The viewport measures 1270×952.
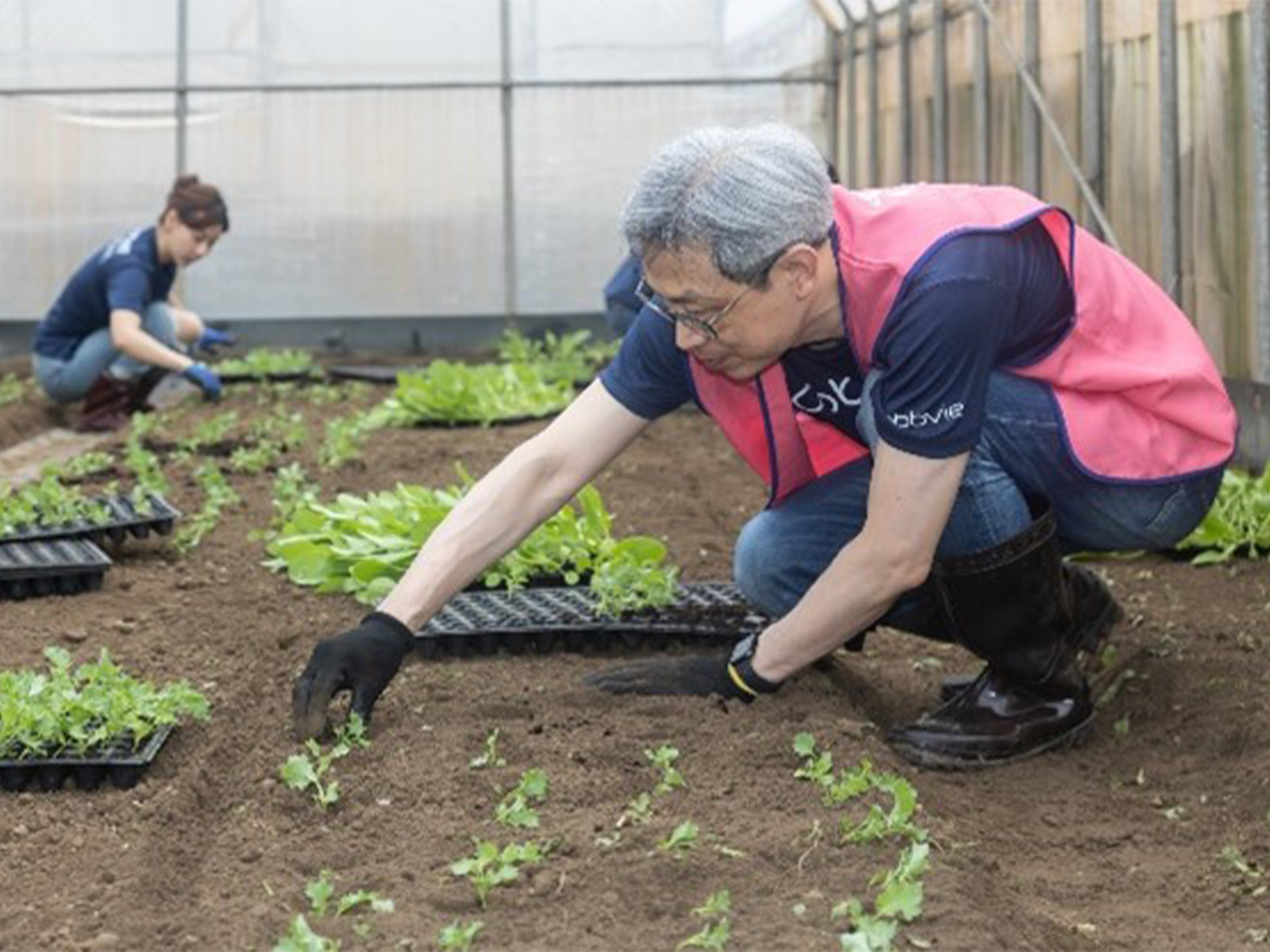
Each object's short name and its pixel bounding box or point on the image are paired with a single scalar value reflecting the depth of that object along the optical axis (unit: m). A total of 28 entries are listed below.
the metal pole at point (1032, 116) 10.20
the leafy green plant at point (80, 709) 3.71
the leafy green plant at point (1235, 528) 5.85
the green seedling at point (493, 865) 3.03
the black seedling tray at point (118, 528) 5.97
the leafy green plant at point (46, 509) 6.10
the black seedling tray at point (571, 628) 4.74
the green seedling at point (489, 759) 3.72
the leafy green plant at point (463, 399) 9.41
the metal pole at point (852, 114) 14.62
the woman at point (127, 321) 9.64
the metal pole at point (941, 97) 12.14
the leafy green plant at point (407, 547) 5.28
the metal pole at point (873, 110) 13.94
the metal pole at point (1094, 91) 9.17
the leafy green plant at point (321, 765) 3.54
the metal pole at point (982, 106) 11.21
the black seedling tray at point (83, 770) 3.70
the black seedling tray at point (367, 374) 12.38
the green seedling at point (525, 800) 3.33
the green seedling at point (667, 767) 3.51
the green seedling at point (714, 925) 2.78
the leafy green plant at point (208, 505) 6.50
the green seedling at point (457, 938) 2.78
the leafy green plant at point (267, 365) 12.18
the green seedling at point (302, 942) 2.76
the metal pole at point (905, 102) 13.06
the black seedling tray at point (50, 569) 5.45
